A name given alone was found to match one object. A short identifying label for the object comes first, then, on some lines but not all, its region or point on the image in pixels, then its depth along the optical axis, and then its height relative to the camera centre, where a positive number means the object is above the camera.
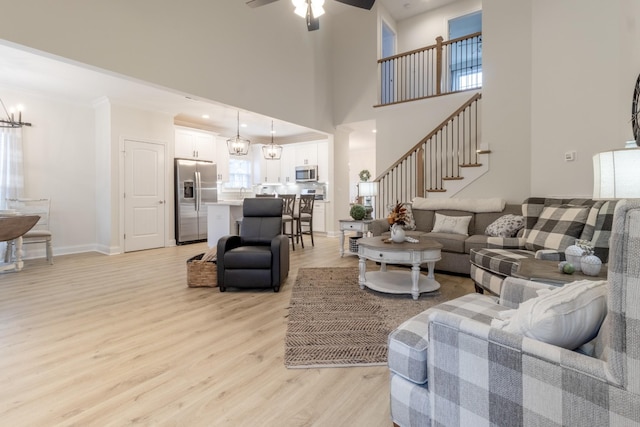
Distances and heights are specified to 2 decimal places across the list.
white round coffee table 2.98 -0.56
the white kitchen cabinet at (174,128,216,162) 6.66 +1.31
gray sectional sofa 3.82 -0.35
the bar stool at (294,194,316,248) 6.02 -0.18
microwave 8.02 +0.77
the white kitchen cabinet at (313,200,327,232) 7.68 -0.34
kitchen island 5.59 -0.28
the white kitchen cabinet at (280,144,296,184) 8.50 +1.05
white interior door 5.73 +0.14
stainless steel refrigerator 6.44 +0.16
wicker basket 3.43 -0.78
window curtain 4.81 +0.61
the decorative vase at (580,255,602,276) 1.82 -0.37
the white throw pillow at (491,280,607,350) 0.91 -0.35
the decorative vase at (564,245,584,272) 1.90 -0.33
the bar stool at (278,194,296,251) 5.89 -0.06
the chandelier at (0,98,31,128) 4.53 +1.27
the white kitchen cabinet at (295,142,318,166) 8.16 +1.31
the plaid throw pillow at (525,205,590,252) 2.79 -0.25
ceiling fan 3.22 +2.07
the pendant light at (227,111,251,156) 5.93 +1.10
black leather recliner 3.26 -0.65
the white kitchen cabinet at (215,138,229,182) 7.57 +1.08
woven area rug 1.99 -0.96
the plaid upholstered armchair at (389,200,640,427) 0.72 -0.49
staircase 4.91 +0.66
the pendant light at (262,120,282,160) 6.73 +1.13
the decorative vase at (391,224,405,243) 3.23 -0.34
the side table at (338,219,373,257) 4.93 -0.38
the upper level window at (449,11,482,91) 6.97 +3.43
